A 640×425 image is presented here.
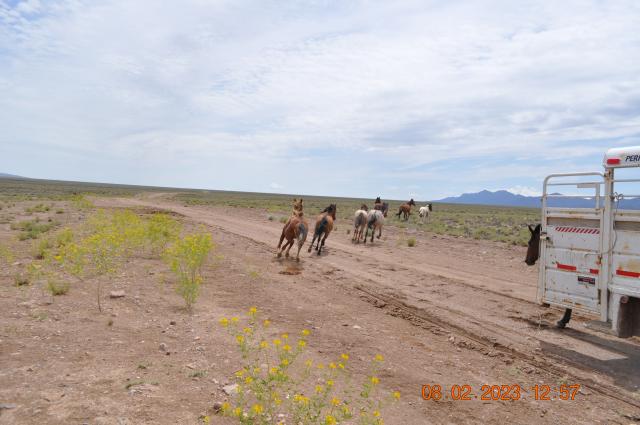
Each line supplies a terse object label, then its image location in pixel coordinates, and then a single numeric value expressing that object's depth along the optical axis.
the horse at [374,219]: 19.48
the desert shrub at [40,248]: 11.10
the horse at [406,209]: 35.31
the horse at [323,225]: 15.47
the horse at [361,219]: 19.17
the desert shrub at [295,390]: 4.01
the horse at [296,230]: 13.18
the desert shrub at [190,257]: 7.59
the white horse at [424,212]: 35.28
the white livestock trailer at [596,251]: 6.29
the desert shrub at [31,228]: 14.80
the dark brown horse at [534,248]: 8.90
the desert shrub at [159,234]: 12.96
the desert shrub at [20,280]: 8.19
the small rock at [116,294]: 7.93
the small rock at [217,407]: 4.37
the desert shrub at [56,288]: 7.51
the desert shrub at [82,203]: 21.80
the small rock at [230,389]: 4.70
